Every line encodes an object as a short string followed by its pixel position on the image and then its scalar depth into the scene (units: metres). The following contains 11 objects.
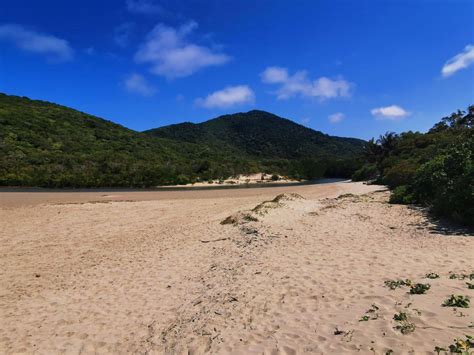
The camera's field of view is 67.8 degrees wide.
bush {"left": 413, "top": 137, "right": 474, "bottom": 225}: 10.74
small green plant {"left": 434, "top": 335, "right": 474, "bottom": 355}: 3.39
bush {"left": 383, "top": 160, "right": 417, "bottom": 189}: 25.40
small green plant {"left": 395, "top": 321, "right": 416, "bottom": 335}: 4.05
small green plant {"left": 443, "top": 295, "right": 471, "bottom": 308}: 4.55
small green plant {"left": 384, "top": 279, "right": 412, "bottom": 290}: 5.69
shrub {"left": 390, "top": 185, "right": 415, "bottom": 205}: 16.76
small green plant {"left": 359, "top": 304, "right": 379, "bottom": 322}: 4.59
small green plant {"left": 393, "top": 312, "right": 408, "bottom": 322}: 4.39
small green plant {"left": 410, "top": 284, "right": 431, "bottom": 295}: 5.25
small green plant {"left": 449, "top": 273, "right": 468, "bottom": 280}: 5.72
